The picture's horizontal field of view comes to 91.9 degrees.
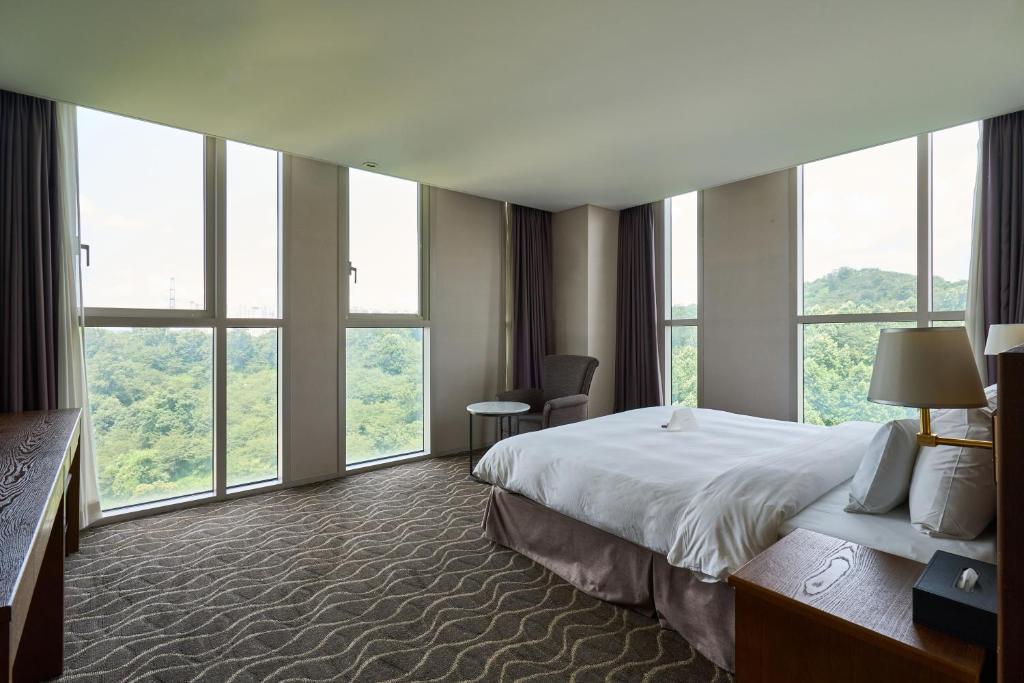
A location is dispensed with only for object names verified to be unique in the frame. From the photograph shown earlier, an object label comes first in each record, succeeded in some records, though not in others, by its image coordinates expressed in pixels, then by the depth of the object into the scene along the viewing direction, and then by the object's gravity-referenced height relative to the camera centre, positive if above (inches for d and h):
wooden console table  35.4 -17.3
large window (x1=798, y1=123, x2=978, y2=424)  135.0 +22.6
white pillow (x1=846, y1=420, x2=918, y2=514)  67.6 -19.5
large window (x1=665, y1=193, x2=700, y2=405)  190.7 +13.4
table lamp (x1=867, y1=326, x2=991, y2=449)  44.0 -4.0
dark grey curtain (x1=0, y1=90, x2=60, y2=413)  109.7 +19.1
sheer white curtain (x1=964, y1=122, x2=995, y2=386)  123.1 +8.1
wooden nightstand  39.2 -24.8
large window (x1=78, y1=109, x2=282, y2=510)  128.0 +7.7
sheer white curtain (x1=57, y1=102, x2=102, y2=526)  116.9 +5.6
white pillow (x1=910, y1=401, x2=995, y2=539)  58.2 -19.3
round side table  160.1 -25.3
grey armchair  166.2 -22.1
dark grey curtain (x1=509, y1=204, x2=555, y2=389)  204.5 +16.2
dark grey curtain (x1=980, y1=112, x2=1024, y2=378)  118.1 +27.5
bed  68.6 -27.1
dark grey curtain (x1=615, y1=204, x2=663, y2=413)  198.1 +6.4
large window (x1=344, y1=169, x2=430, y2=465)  169.8 +4.5
